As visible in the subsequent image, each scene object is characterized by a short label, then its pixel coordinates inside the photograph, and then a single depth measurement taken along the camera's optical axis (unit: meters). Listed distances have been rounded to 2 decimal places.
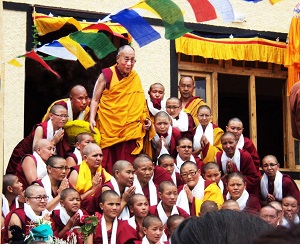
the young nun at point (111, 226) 8.23
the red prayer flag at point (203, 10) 7.55
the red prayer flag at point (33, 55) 6.48
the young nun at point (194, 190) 9.21
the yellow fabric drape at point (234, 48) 12.35
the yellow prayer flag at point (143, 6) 7.02
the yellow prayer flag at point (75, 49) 7.52
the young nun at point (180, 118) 10.40
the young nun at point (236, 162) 10.27
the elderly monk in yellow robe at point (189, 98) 10.90
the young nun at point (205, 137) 10.52
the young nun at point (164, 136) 10.02
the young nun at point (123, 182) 8.73
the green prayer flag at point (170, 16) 7.20
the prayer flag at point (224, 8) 7.70
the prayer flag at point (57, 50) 7.34
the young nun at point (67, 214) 8.08
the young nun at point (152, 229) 8.11
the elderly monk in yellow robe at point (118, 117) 10.16
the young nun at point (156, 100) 10.48
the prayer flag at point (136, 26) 7.55
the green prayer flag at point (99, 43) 7.82
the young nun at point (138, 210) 8.47
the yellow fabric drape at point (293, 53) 12.38
